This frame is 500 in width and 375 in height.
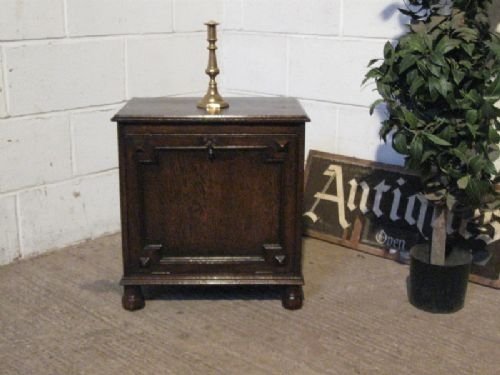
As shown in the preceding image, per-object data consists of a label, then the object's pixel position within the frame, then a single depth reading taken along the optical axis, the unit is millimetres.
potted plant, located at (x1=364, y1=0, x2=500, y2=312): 1831
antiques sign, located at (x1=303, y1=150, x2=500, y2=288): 2438
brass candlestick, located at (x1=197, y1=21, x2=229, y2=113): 2018
